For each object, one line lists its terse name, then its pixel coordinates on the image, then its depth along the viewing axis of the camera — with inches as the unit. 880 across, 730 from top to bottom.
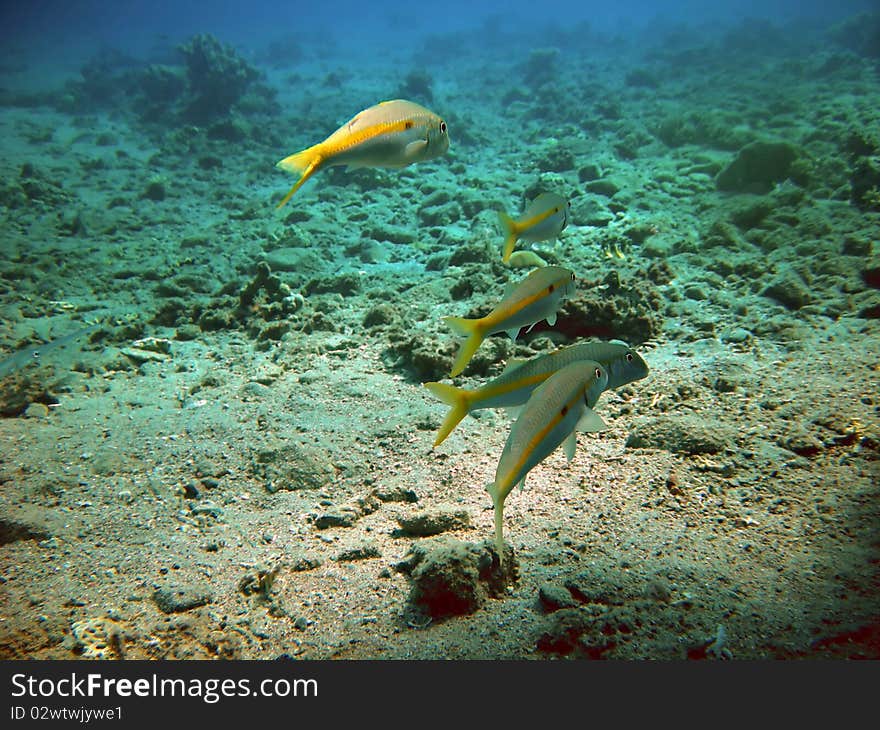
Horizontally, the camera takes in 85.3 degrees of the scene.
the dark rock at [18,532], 116.8
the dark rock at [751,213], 317.4
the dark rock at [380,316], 240.4
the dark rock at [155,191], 480.7
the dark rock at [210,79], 744.3
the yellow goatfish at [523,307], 93.7
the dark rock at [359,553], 112.5
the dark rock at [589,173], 469.1
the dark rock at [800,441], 122.1
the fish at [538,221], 135.3
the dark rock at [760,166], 380.2
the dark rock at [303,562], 110.0
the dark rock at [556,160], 522.9
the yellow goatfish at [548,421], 68.0
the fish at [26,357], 191.8
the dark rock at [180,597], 97.7
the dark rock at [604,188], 420.8
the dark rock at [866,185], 303.6
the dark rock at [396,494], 136.4
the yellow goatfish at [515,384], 83.5
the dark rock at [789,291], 216.7
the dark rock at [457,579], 90.5
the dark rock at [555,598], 85.0
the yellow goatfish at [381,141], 86.8
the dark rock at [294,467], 144.5
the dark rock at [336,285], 294.5
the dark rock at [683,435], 129.0
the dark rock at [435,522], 117.9
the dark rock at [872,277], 219.8
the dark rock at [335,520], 127.0
